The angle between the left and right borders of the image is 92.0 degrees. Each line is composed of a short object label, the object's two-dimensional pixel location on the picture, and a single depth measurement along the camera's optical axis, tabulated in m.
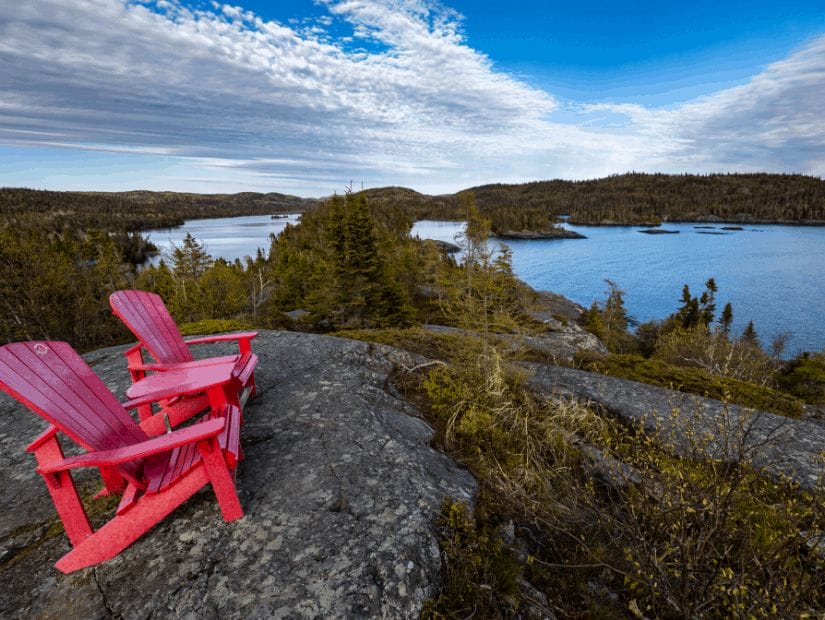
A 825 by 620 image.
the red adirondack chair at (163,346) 4.43
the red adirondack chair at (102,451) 2.68
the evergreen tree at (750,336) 34.62
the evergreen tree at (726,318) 42.81
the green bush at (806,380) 22.11
